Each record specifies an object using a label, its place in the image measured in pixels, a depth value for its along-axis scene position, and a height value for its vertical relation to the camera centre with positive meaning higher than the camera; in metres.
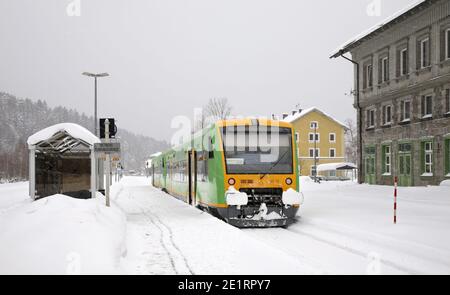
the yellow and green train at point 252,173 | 12.75 -0.40
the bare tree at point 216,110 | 59.84 +5.80
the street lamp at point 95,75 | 31.56 +5.30
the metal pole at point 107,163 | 14.96 -0.16
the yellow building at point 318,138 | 75.88 +3.12
